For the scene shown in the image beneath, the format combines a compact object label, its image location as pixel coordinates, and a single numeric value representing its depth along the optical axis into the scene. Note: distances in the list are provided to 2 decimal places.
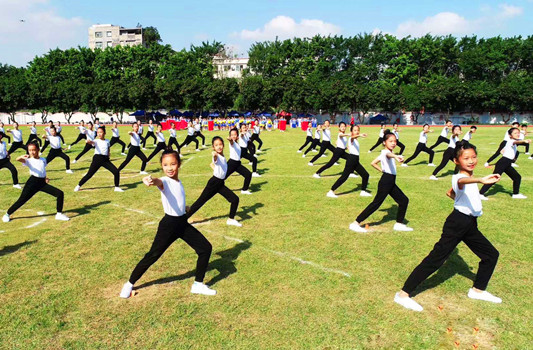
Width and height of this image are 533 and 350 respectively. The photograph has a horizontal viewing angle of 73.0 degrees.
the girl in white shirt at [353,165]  10.02
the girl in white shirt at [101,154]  10.89
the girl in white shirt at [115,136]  17.72
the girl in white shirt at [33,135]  21.07
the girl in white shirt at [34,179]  8.05
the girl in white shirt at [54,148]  13.37
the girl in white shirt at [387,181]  7.30
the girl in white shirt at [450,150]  13.04
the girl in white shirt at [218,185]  7.72
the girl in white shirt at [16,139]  16.55
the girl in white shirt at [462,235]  4.67
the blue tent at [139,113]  61.94
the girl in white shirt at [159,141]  15.63
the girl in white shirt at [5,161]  11.39
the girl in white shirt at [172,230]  4.84
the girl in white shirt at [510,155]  9.86
